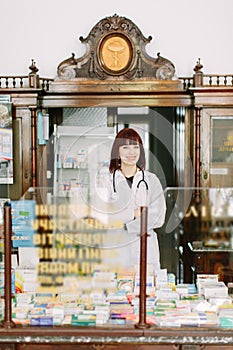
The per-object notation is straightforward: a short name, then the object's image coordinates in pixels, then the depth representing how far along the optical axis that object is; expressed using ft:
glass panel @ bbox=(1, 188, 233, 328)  7.70
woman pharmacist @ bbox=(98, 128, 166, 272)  7.98
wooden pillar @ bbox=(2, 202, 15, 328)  7.36
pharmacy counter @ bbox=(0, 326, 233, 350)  7.40
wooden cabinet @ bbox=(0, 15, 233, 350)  13.24
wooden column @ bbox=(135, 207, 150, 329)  7.44
